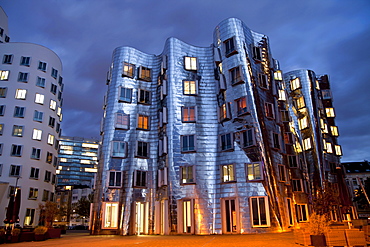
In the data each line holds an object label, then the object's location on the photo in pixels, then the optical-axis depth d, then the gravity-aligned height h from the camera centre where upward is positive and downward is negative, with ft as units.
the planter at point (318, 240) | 46.60 -4.09
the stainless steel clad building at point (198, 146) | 95.76 +23.02
